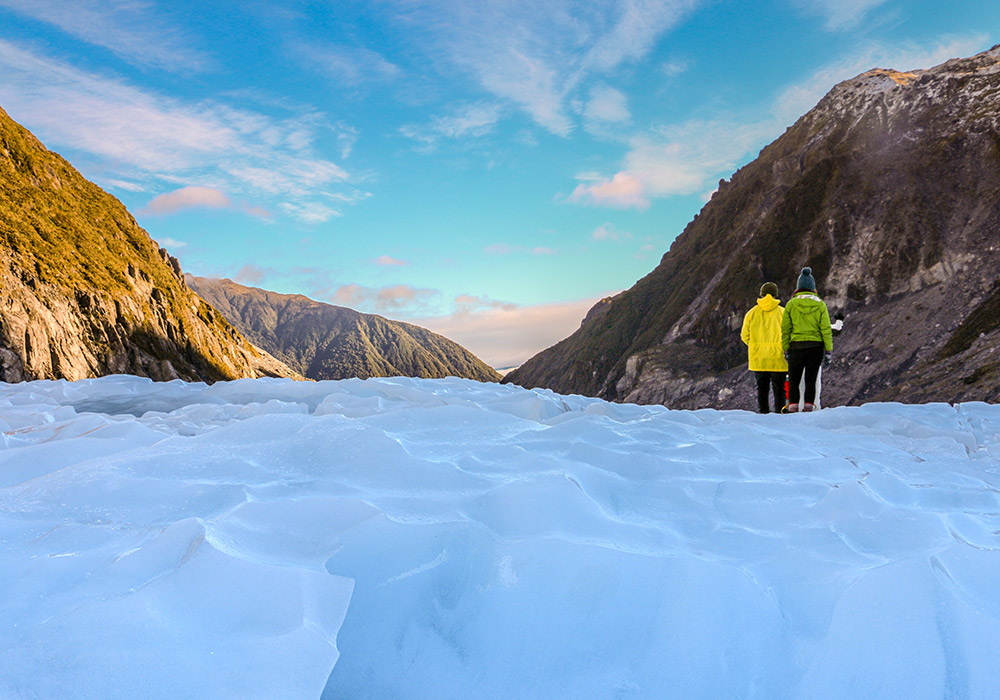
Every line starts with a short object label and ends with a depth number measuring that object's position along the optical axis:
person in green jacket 9.45
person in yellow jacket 10.21
